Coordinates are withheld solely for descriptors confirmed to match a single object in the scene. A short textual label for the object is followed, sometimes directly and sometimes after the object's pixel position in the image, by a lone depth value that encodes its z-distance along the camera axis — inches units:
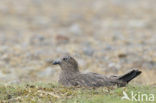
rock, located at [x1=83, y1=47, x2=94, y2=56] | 752.2
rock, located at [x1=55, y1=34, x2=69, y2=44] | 869.8
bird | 416.2
